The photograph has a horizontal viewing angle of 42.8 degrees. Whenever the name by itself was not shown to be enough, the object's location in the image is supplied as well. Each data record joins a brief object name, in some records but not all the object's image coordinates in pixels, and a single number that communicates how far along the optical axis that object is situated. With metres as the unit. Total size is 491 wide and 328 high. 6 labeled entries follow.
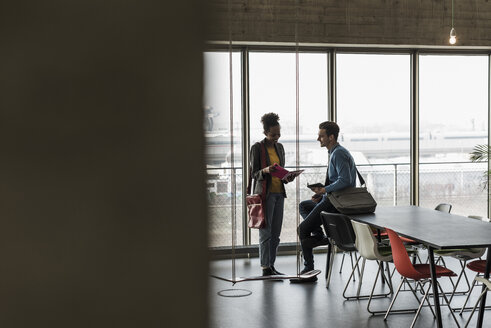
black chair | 6.11
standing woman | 6.68
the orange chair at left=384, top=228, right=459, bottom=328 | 4.88
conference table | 4.38
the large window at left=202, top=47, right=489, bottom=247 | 8.87
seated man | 6.33
